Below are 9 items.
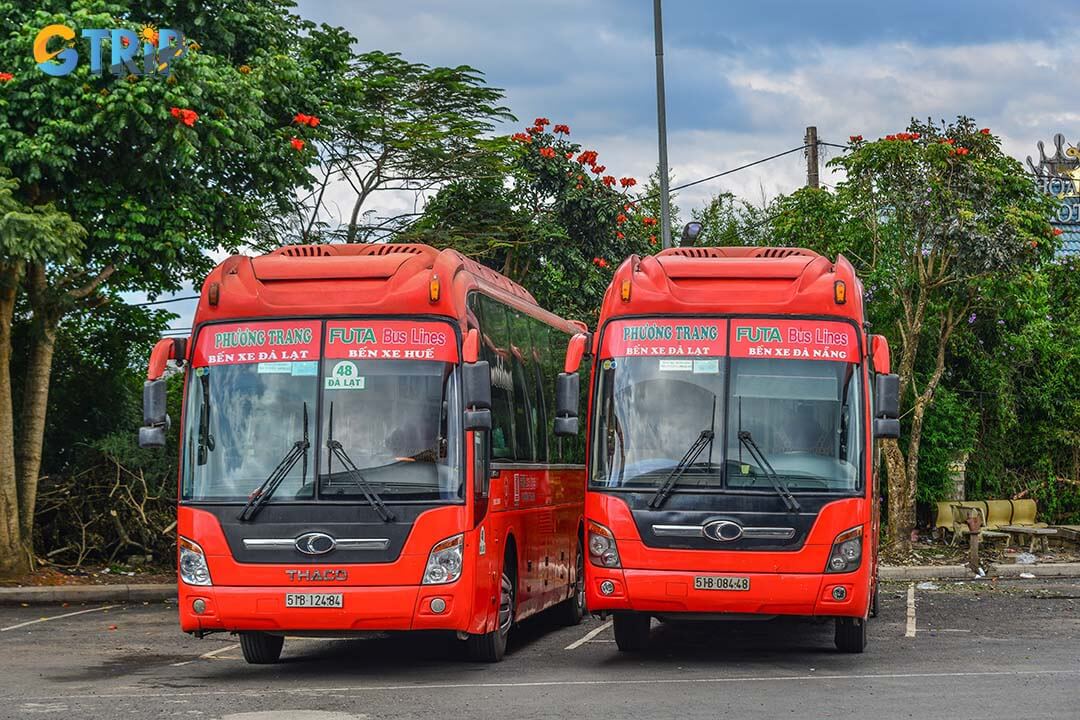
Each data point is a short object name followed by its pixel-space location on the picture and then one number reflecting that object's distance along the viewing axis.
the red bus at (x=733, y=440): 11.51
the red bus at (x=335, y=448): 10.98
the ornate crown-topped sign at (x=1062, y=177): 31.33
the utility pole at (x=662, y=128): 20.77
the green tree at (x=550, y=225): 27.59
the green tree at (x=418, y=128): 28.20
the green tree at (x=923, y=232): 21.97
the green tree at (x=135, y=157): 16.80
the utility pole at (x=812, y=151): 34.66
